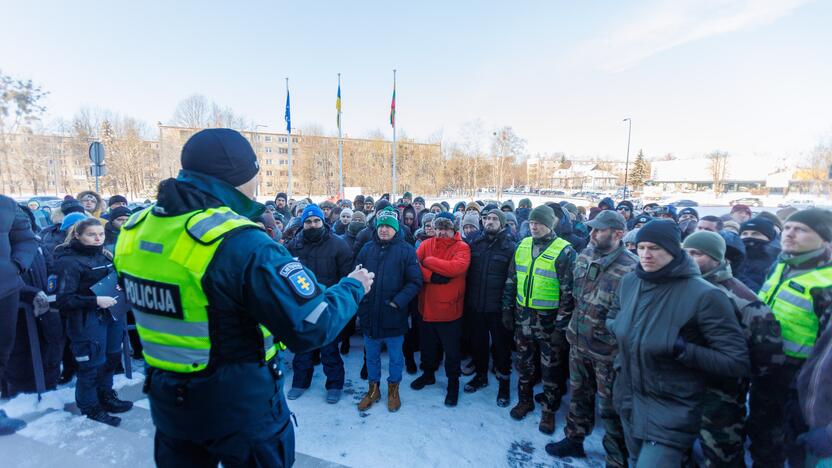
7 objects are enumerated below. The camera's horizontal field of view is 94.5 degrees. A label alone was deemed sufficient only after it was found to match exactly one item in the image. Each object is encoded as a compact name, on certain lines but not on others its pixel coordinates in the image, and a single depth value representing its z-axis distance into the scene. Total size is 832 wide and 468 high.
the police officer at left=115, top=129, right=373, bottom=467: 1.43
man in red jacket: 4.12
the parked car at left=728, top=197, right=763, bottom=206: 34.51
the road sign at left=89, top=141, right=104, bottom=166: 7.96
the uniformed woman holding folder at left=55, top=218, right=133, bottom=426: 3.36
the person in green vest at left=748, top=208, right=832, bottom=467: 2.35
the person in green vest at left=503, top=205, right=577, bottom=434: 3.62
